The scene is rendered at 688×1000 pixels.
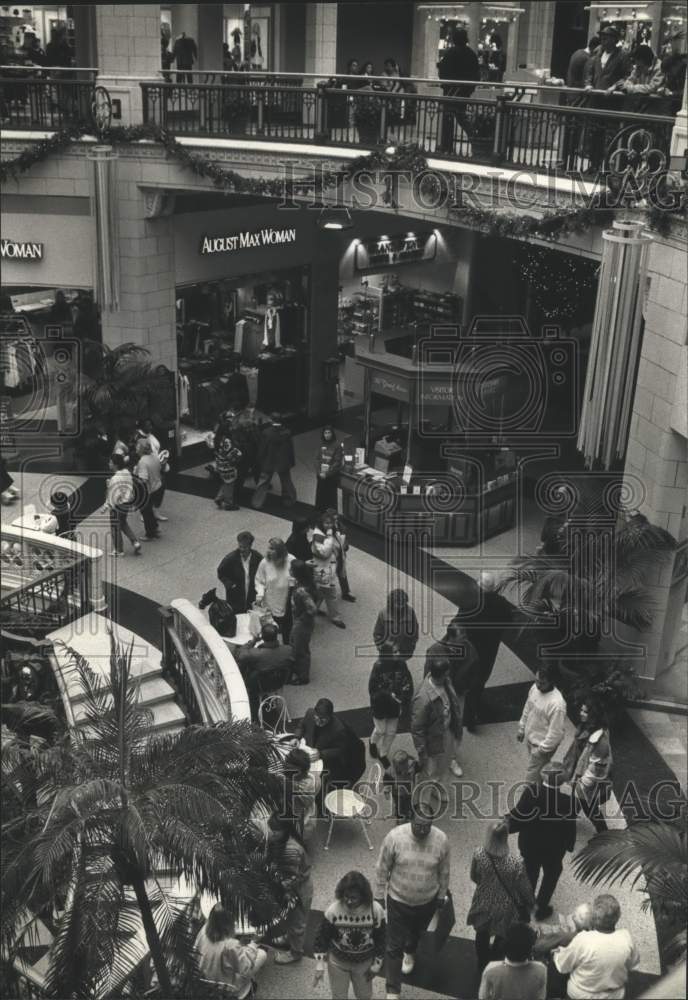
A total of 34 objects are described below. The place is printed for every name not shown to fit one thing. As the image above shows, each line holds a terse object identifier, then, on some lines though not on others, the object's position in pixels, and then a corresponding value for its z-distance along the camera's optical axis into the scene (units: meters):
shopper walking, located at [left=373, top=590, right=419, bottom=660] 10.70
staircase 11.18
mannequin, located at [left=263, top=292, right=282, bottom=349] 21.47
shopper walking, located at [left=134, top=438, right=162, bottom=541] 15.02
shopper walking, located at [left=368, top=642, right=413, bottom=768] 10.16
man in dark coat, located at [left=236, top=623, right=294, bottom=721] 10.62
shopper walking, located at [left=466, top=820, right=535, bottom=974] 7.47
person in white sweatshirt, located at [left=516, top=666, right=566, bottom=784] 9.45
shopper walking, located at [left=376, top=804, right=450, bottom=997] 7.54
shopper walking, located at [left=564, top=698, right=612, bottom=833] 9.05
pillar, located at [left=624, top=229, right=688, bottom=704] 11.22
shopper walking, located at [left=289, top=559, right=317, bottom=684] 11.52
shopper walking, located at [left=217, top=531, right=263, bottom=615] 12.52
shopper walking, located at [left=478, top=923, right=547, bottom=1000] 6.63
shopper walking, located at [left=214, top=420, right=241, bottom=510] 16.34
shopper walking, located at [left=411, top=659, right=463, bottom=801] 9.58
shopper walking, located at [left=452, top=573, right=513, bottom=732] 11.18
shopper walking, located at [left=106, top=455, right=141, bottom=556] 14.81
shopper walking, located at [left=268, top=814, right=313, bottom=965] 7.45
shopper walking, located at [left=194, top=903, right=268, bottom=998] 6.98
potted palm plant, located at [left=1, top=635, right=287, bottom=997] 5.87
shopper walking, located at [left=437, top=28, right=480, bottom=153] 15.84
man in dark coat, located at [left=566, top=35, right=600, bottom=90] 14.53
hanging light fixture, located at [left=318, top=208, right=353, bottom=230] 17.27
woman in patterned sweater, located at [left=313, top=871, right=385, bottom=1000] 6.98
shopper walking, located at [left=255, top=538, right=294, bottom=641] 12.02
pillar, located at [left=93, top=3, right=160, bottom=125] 17.38
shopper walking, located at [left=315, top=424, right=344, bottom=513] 15.59
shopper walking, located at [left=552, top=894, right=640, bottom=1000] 6.75
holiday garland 12.68
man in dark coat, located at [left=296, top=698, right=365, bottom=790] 9.27
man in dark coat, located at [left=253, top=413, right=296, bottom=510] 16.56
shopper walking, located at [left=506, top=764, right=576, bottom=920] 8.24
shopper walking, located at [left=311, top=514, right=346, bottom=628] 13.07
